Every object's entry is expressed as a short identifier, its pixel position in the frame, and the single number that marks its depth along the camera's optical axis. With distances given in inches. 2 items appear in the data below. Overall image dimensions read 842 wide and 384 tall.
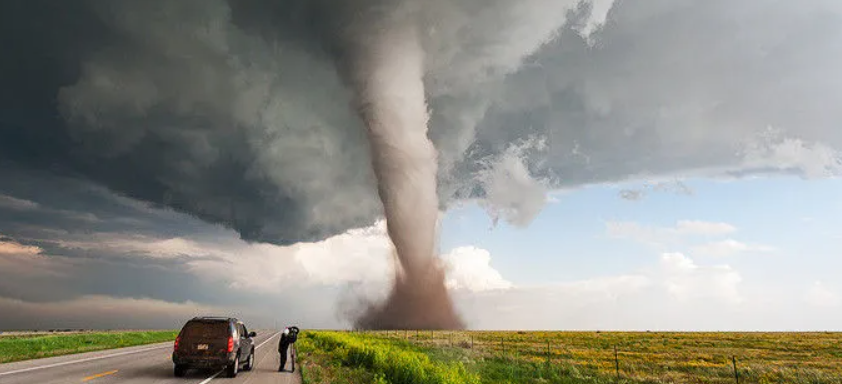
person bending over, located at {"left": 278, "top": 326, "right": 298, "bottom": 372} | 837.2
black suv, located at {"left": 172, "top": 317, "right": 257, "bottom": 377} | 645.9
